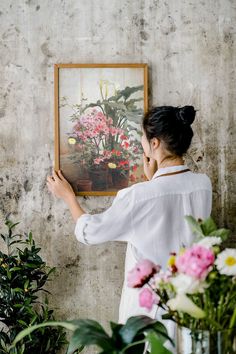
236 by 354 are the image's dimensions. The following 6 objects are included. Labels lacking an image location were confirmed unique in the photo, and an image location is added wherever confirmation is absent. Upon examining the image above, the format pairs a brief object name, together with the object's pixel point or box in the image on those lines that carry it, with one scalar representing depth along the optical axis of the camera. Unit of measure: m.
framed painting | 2.62
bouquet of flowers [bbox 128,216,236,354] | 1.23
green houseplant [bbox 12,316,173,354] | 1.30
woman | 2.05
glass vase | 1.27
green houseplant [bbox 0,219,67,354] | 2.34
